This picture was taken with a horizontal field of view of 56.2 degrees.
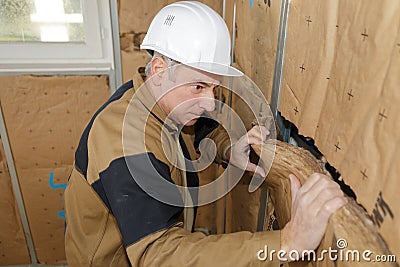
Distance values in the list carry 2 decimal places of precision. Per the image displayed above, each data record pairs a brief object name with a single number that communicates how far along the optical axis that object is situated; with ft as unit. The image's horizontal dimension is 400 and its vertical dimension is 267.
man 2.64
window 6.53
